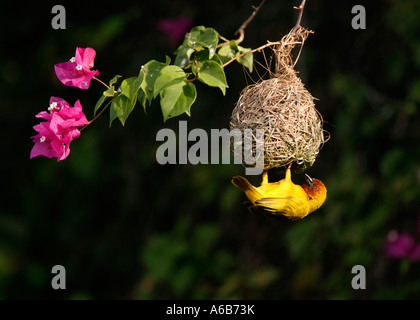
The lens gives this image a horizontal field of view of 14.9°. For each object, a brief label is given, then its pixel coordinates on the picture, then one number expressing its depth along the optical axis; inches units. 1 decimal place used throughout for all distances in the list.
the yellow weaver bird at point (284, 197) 78.2
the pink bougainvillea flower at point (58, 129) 76.5
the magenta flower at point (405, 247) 107.5
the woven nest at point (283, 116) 79.8
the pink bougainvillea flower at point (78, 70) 77.6
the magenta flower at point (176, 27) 132.0
